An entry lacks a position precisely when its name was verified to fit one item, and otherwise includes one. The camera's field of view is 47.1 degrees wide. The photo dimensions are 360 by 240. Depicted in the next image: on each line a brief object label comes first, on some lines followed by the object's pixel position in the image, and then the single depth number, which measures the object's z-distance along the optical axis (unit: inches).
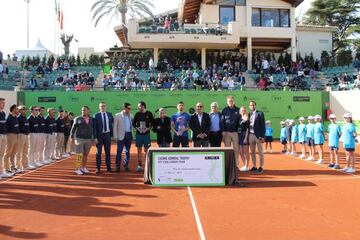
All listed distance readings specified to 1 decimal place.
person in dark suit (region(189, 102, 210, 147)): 467.2
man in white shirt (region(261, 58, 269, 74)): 1310.3
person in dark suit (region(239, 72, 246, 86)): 1208.8
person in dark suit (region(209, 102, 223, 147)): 479.2
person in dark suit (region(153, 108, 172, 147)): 503.8
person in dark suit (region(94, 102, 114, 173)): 493.7
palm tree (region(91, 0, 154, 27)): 1864.3
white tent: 1993.1
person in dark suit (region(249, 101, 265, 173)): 479.5
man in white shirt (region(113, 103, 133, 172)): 501.7
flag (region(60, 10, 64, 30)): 1889.3
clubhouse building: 1326.3
